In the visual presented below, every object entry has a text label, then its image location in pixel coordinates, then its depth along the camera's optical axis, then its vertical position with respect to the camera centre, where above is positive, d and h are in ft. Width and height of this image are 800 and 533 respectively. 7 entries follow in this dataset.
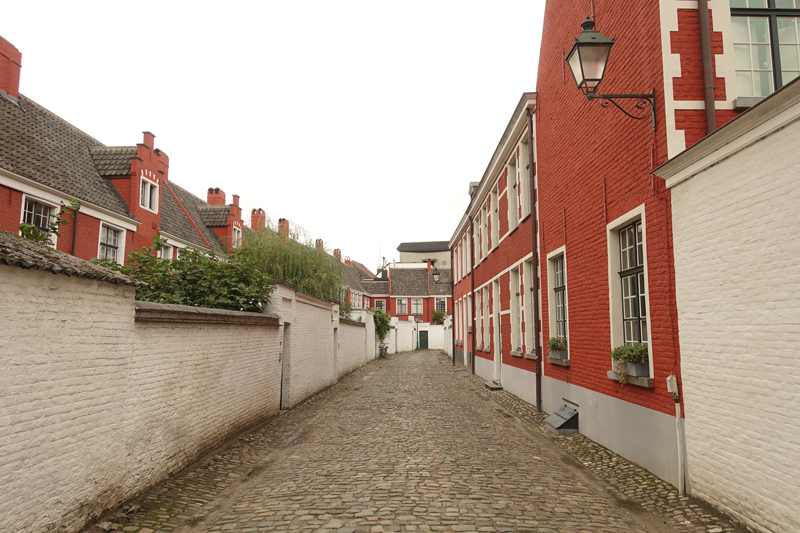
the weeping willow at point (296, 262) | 68.33 +8.51
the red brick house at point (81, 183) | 50.18 +16.06
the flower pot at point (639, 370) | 20.95 -1.61
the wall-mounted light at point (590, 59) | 20.22 +10.09
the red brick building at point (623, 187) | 19.88 +6.87
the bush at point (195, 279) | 29.84 +2.80
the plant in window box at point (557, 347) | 32.99 -1.17
